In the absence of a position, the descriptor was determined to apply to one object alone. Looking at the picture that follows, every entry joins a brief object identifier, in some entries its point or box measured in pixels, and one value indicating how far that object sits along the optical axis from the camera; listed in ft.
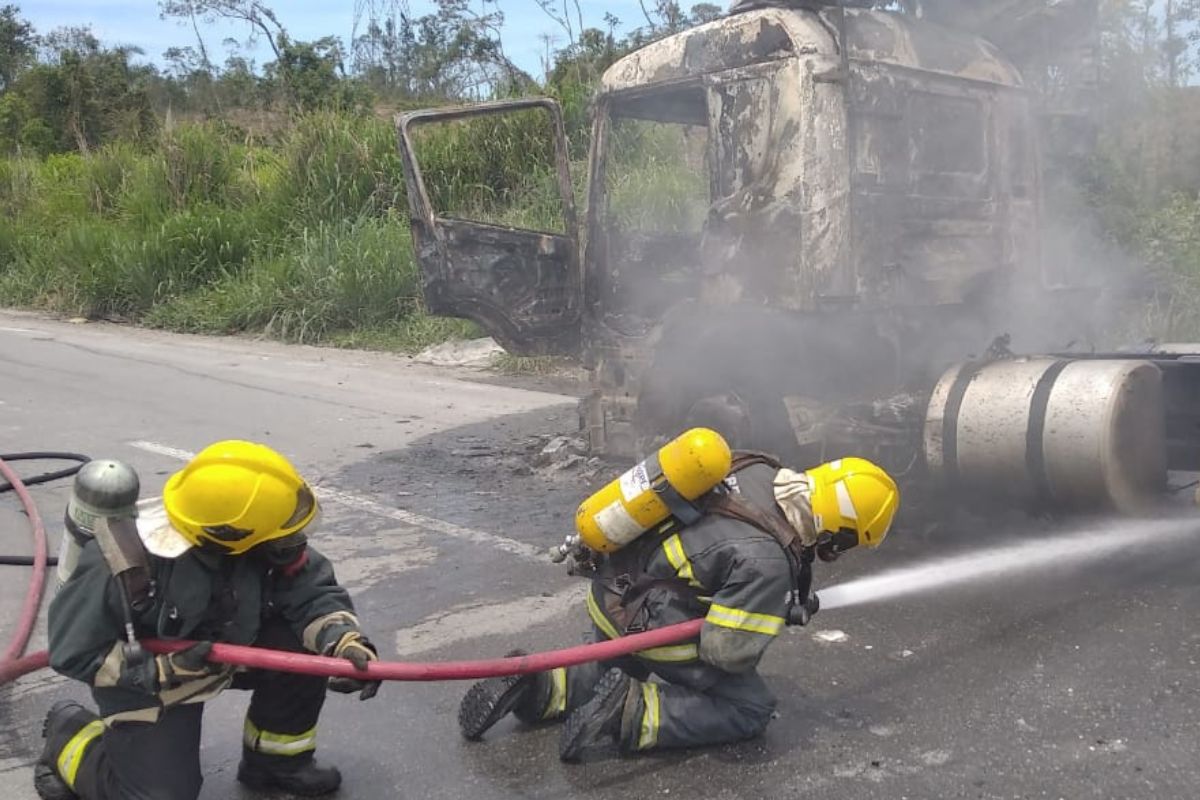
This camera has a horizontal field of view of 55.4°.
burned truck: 13.84
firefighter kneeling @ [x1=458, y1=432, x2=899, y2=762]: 9.53
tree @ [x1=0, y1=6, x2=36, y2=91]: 132.46
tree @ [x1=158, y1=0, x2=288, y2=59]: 111.55
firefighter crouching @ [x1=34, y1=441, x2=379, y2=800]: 8.46
